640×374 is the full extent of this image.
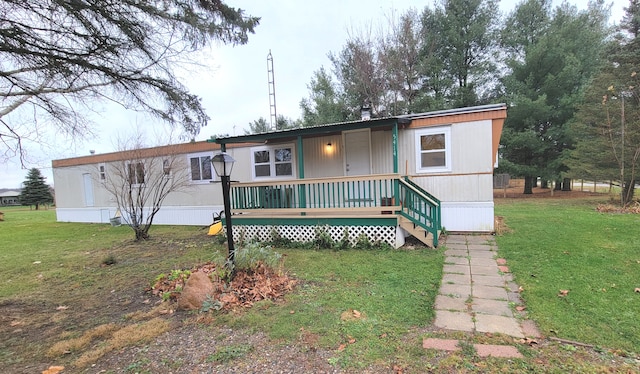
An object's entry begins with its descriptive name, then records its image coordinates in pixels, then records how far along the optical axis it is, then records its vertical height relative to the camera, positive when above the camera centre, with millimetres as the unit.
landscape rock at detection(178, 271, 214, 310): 3600 -1412
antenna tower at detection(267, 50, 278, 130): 18709 +5646
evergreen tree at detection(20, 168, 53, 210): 31547 -573
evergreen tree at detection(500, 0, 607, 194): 15062 +4400
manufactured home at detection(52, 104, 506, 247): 6434 -106
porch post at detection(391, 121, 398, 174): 6465 +510
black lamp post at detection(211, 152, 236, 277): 4309 +36
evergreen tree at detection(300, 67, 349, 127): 17625 +4546
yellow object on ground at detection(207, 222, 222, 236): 8711 -1473
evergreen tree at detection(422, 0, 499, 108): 16688 +7102
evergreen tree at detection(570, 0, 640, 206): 11109 +1605
